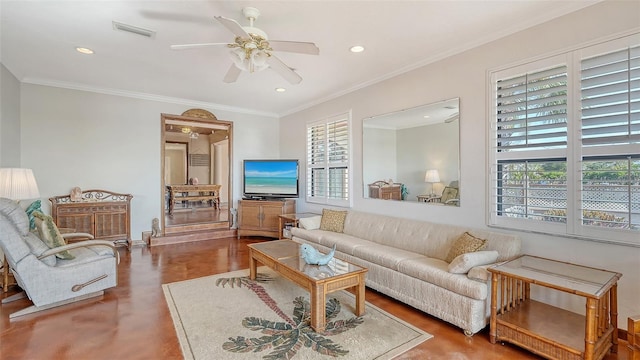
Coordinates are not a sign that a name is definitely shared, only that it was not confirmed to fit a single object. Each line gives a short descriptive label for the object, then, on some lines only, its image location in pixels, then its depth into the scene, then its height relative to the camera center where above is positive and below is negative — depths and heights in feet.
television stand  19.53 -2.26
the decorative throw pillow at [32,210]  10.49 -1.17
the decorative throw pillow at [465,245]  9.07 -1.99
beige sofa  7.91 -2.64
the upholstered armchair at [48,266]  8.83 -2.69
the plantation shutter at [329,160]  16.46 +1.26
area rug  7.16 -4.03
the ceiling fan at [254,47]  7.95 +3.70
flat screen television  20.20 +0.17
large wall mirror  11.27 +1.15
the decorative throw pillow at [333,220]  14.99 -2.00
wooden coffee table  8.08 -2.75
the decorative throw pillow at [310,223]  15.62 -2.19
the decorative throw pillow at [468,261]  8.21 -2.23
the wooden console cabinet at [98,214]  15.06 -1.69
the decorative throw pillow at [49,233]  9.72 -1.70
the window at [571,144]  7.40 +1.04
